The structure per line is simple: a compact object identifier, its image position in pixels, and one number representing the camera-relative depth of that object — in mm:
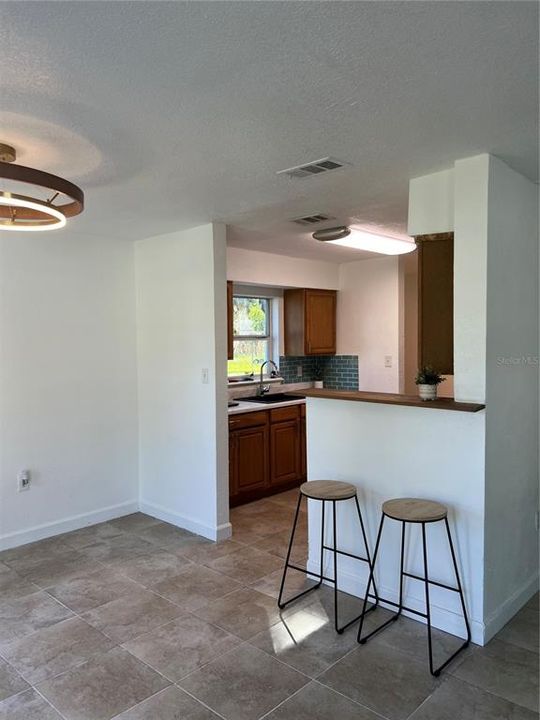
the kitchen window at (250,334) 5520
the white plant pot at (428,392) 2680
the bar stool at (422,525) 2375
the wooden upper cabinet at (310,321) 5582
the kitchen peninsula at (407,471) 2531
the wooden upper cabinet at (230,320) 4738
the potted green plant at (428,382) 2686
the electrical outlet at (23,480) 3803
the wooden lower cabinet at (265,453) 4586
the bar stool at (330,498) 2715
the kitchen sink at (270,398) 5316
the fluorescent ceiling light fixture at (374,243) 4162
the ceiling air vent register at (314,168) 2523
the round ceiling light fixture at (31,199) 2070
